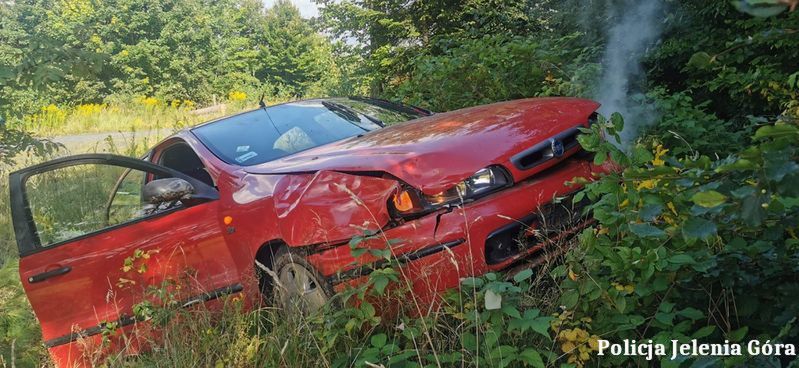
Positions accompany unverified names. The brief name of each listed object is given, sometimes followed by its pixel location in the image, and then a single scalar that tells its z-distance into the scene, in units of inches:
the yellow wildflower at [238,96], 930.1
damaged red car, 109.2
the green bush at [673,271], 77.0
